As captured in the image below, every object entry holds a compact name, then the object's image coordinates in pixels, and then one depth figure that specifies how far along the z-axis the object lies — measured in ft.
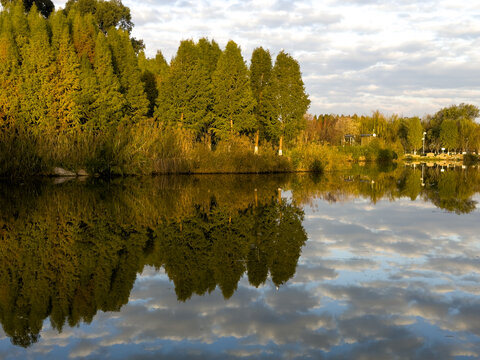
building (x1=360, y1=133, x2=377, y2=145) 207.31
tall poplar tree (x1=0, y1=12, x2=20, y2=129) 93.15
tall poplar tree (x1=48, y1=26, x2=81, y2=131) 96.37
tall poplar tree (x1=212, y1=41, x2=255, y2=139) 110.63
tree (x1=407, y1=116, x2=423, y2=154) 267.59
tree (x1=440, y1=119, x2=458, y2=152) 276.62
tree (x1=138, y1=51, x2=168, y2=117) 148.99
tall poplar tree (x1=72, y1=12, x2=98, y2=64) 123.34
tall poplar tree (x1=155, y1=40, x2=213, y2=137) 110.22
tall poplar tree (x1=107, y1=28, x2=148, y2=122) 122.72
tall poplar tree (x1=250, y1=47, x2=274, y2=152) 122.42
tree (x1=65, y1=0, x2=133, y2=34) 178.50
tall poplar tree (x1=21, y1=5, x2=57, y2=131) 94.38
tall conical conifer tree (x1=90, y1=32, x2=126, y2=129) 105.19
